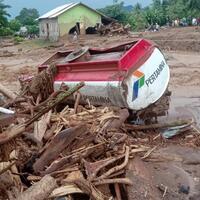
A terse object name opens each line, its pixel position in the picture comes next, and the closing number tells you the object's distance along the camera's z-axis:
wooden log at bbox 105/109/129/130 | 4.54
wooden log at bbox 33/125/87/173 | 3.48
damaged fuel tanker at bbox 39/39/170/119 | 5.15
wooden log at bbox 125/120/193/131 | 5.46
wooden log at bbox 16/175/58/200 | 2.85
